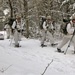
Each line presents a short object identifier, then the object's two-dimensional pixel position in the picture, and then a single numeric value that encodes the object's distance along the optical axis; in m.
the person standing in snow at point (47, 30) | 14.98
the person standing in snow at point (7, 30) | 24.61
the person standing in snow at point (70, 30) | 12.64
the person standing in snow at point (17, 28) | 14.90
